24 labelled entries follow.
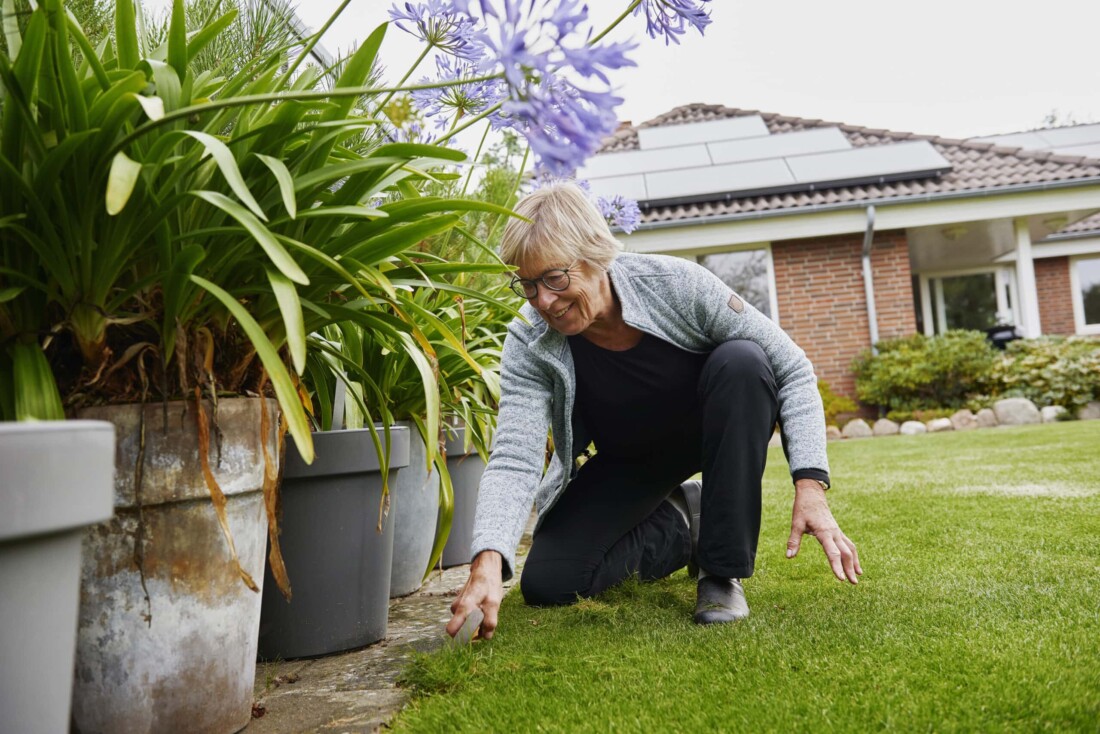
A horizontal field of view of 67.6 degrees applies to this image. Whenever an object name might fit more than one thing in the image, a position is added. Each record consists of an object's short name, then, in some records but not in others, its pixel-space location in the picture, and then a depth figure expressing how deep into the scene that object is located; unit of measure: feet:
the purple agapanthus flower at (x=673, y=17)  4.53
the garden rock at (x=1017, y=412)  28.19
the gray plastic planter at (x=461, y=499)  9.31
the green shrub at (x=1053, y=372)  29.07
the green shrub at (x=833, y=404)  31.01
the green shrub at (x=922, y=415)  29.27
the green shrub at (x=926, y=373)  30.19
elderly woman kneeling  6.16
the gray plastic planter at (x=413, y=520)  7.88
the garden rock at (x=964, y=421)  28.30
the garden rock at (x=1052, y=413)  28.43
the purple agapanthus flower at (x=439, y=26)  5.76
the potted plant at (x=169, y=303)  3.80
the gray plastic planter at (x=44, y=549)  2.11
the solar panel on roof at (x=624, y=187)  34.30
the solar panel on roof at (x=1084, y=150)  49.08
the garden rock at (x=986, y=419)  28.50
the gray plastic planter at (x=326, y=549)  5.65
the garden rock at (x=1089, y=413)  28.63
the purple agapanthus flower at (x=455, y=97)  6.56
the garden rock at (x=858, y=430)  29.09
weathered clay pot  3.94
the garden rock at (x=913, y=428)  28.30
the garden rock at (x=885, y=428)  29.09
